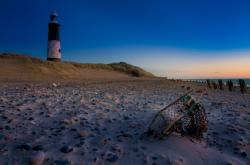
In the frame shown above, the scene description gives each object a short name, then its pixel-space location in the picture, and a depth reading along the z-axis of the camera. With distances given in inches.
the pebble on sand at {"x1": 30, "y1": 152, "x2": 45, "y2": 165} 101.3
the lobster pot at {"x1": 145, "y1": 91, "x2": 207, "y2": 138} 125.1
